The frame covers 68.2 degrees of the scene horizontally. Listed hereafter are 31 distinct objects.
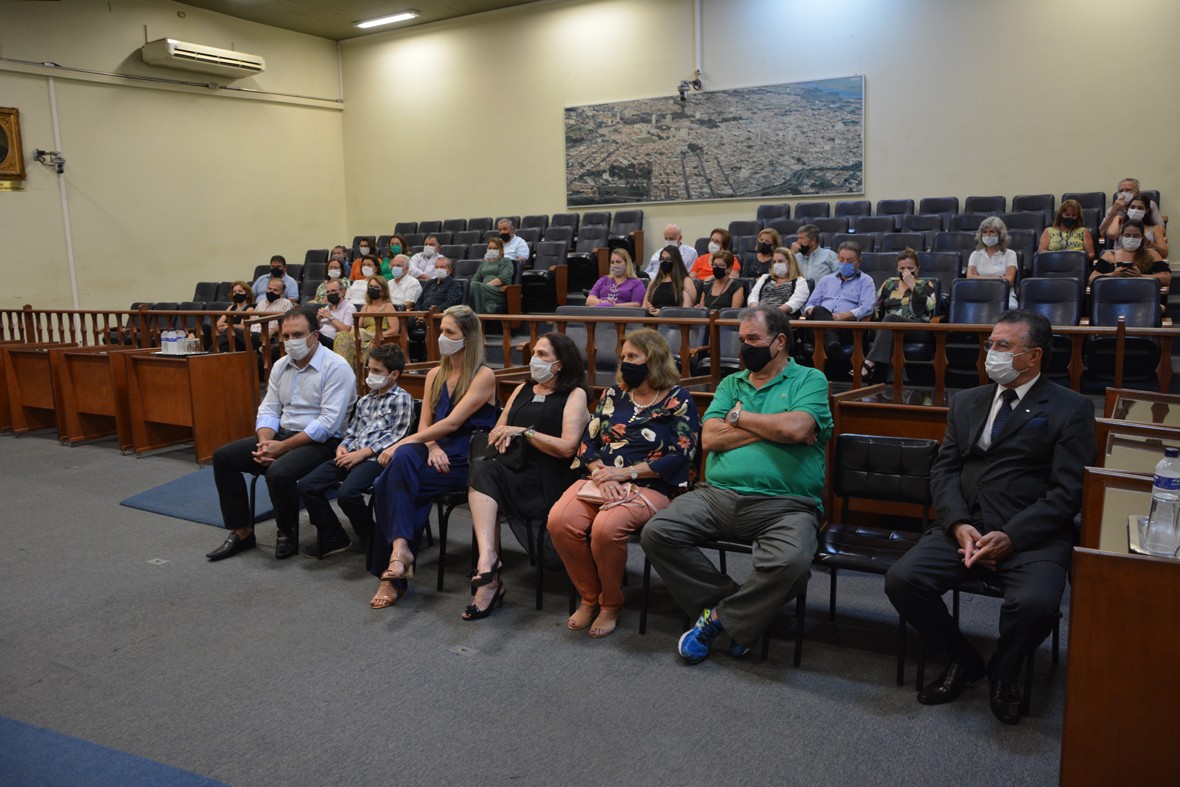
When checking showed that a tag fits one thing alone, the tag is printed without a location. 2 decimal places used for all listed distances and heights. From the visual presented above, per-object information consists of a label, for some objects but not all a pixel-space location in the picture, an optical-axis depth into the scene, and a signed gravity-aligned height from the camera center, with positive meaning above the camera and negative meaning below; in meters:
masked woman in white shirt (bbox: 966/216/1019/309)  6.54 -0.06
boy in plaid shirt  3.97 -0.88
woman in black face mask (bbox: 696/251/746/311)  6.30 -0.27
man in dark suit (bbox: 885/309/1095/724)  2.51 -0.83
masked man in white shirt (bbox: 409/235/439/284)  10.04 -0.01
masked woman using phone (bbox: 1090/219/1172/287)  6.11 -0.11
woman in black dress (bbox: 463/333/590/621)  3.44 -0.81
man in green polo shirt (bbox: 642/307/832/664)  2.87 -0.86
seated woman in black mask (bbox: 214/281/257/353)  8.47 -0.41
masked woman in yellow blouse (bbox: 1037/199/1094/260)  7.01 +0.10
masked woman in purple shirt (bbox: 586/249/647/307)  6.88 -0.26
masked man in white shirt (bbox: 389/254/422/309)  8.69 -0.25
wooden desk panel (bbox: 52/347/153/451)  6.42 -0.97
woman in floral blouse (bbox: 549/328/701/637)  3.19 -0.81
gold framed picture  9.54 +1.33
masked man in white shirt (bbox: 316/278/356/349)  7.51 -0.48
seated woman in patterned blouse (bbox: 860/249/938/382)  5.13 -0.37
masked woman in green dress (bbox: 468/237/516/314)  8.19 -0.22
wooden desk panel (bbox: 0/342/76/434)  7.16 -0.97
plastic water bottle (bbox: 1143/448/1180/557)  1.85 -0.59
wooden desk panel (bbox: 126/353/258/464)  5.90 -0.91
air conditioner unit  10.53 +2.54
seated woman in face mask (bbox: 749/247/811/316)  6.15 -0.24
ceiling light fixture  11.68 +3.24
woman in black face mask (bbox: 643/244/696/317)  6.38 -0.24
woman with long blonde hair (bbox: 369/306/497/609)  3.61 -0.83
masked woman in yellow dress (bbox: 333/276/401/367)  6.82 -0.53
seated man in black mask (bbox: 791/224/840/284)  6.95 -0.04
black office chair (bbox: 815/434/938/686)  2.95 -0.85
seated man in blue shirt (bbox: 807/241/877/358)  6.02 -0.28
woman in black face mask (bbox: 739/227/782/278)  6.99 +0.02
